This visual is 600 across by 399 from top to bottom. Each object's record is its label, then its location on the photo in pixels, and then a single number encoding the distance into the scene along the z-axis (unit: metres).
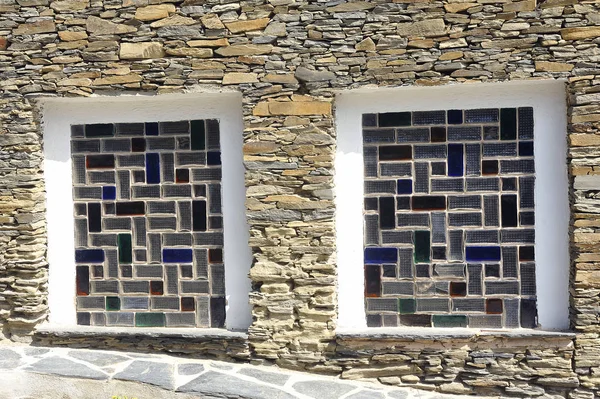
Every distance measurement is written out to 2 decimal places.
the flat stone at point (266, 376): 5.09
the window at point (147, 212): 5.48
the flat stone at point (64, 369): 4.99
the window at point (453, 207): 5.11
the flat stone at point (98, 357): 5.25
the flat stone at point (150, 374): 4.90
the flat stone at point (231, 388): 4.79
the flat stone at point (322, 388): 4.91
